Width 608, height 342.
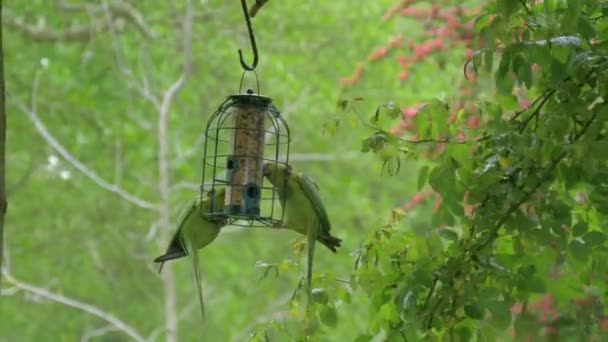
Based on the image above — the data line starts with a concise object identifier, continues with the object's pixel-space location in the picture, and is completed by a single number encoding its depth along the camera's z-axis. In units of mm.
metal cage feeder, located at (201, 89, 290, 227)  4754
